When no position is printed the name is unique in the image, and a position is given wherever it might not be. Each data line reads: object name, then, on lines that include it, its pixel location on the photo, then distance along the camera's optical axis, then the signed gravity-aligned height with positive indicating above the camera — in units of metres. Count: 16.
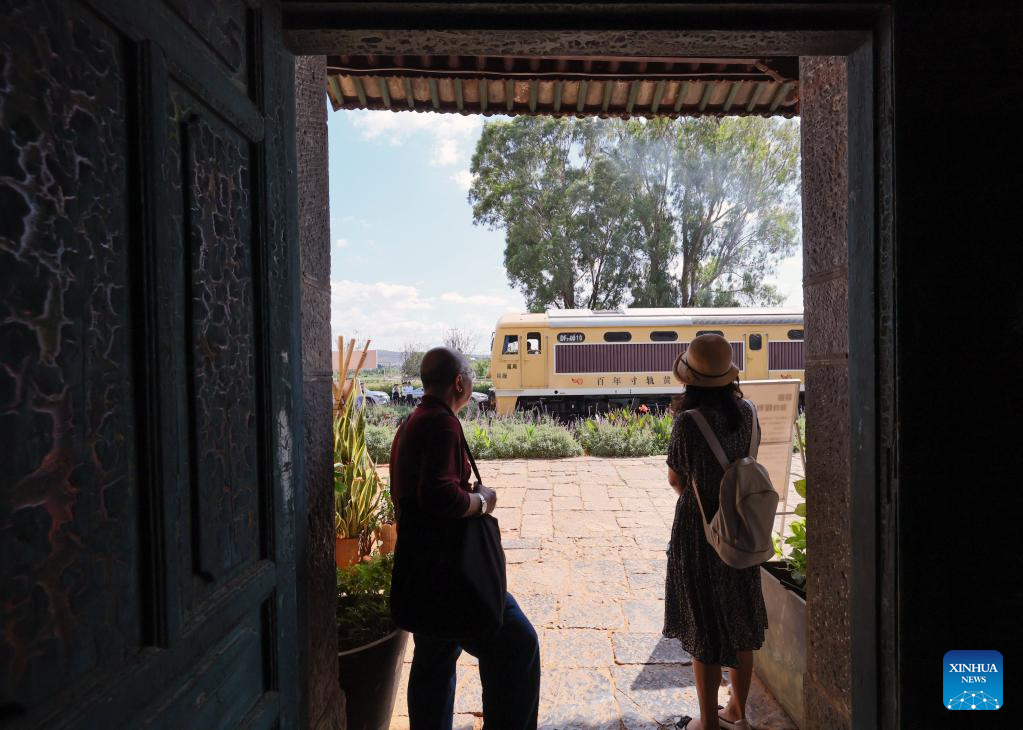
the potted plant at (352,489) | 3.47 -0.84
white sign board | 3.86 -0.44
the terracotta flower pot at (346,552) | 3.45 -1.20
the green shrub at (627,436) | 9.36 -1.38
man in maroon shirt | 1.71 -0.51
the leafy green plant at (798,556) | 2.44 -0.94
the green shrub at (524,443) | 9.29 -1.44
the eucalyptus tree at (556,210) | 19.77 +5.40
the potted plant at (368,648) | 2.10 -1.12
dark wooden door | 0.62 -0.01
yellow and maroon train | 13.23 +0.15
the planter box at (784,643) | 2.30 -1.26
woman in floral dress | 2.12 -0.80
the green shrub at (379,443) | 8.98 -1.38
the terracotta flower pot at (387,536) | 3.77 -1.20
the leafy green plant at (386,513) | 3.96 -1.10
